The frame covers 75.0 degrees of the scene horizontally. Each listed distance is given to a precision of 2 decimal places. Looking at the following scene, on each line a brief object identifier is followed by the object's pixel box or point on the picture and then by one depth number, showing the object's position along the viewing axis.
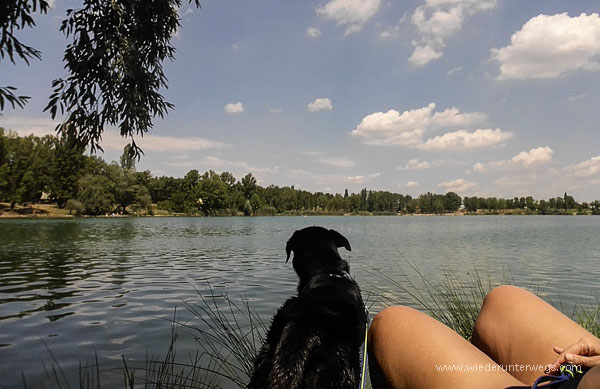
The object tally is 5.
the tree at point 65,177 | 89.38
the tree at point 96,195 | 91.44
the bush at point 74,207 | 89.69
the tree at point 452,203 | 187.50
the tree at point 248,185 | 148.12
